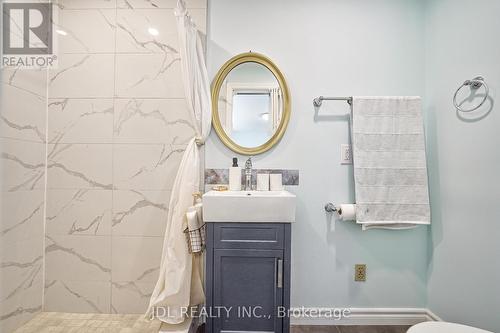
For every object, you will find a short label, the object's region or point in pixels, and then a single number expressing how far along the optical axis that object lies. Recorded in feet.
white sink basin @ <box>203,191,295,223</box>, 4.50
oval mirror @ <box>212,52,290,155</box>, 5.81
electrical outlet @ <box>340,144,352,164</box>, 5.83
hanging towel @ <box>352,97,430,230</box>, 5.48
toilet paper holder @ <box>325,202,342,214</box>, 5.72
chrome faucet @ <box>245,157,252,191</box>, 5.65
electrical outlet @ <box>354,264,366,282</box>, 5.78
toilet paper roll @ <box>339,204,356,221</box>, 5.49
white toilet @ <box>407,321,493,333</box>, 3.61
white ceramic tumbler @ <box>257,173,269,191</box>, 5.64
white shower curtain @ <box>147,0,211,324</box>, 4.75
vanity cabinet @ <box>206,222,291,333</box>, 4.53
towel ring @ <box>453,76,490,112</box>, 4.35
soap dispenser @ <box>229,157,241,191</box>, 5.51
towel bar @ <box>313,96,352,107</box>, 5.62
